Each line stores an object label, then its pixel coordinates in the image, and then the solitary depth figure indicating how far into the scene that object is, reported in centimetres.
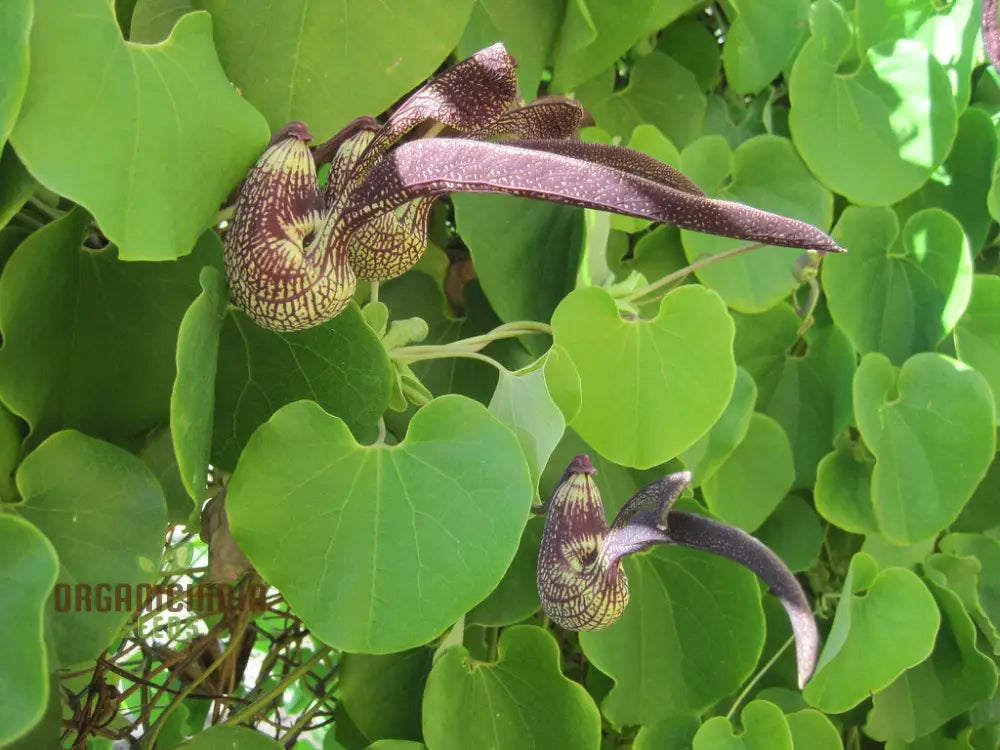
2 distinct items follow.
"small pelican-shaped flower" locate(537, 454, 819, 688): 47
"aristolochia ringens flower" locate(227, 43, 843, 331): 30
